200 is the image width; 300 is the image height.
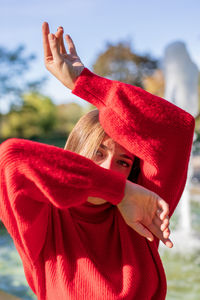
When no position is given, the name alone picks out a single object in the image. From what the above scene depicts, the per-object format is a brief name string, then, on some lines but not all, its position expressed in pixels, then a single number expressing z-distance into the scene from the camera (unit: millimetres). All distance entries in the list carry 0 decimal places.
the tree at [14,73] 20719
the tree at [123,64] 29859
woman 1115
